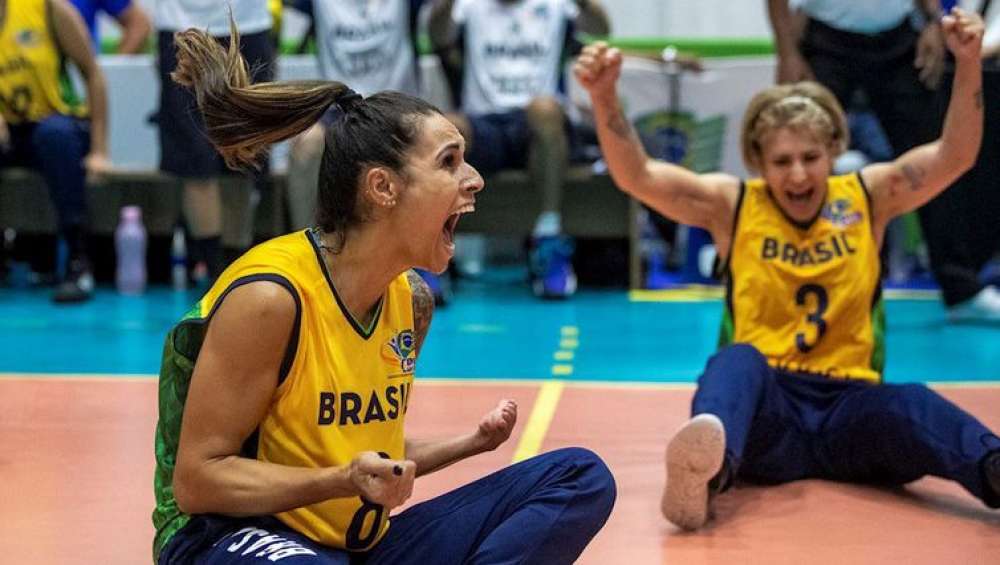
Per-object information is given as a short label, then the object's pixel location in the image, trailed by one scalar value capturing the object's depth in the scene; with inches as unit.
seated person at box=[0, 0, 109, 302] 307.9
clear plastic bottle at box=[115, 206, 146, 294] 327.6
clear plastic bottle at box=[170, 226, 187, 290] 342.6
